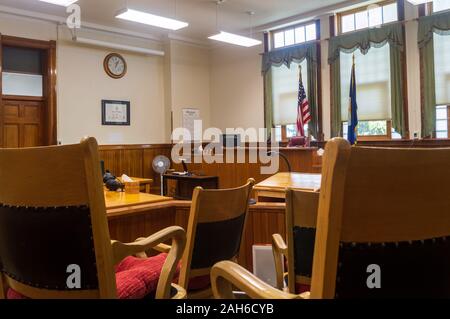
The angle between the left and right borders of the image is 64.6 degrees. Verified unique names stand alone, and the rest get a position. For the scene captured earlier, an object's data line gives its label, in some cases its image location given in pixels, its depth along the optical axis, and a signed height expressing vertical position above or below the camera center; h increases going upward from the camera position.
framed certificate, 7.25 +1.12
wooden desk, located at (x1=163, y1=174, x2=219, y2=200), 6.33 -0.32
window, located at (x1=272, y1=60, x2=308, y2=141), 7.20 +1.37
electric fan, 6.13 +0.03
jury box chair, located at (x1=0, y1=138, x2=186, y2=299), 0.87 -0.14
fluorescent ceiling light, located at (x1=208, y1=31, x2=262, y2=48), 6.42 +2.35
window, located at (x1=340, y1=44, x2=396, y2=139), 6.06 +1.26
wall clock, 7.31 +2.11
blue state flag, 5.77 +0.77
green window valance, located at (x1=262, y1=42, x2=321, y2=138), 6.84 +1.91
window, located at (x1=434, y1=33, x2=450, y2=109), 5.42 +1.43
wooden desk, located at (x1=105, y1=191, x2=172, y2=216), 1.91 -0.21
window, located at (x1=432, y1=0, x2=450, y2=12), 5.48 +2.41
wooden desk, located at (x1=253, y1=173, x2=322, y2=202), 2.95 -0.19
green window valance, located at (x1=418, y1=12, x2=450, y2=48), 5.37 +2.06
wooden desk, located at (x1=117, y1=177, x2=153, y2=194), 5.25 -0.30
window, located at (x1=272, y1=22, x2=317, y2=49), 7.09 +2.65
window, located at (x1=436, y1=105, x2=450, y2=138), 5.53 +0.62
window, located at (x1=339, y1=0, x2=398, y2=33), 6.07 +2.57
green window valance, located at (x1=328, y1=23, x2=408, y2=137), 5.84 +1.83
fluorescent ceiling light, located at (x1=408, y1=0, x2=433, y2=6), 4.82 +2.16
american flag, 6.61 +0.94
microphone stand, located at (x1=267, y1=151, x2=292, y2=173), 5.23 +0.10
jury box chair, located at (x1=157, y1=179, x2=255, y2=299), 1.38 -0.28
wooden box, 2.50 -0.15
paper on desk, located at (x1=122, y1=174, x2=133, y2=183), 2.52 -0.10
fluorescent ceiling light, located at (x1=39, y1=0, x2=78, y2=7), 4.59 +2.16
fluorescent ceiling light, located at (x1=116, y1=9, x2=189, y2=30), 5.23 +2.27
